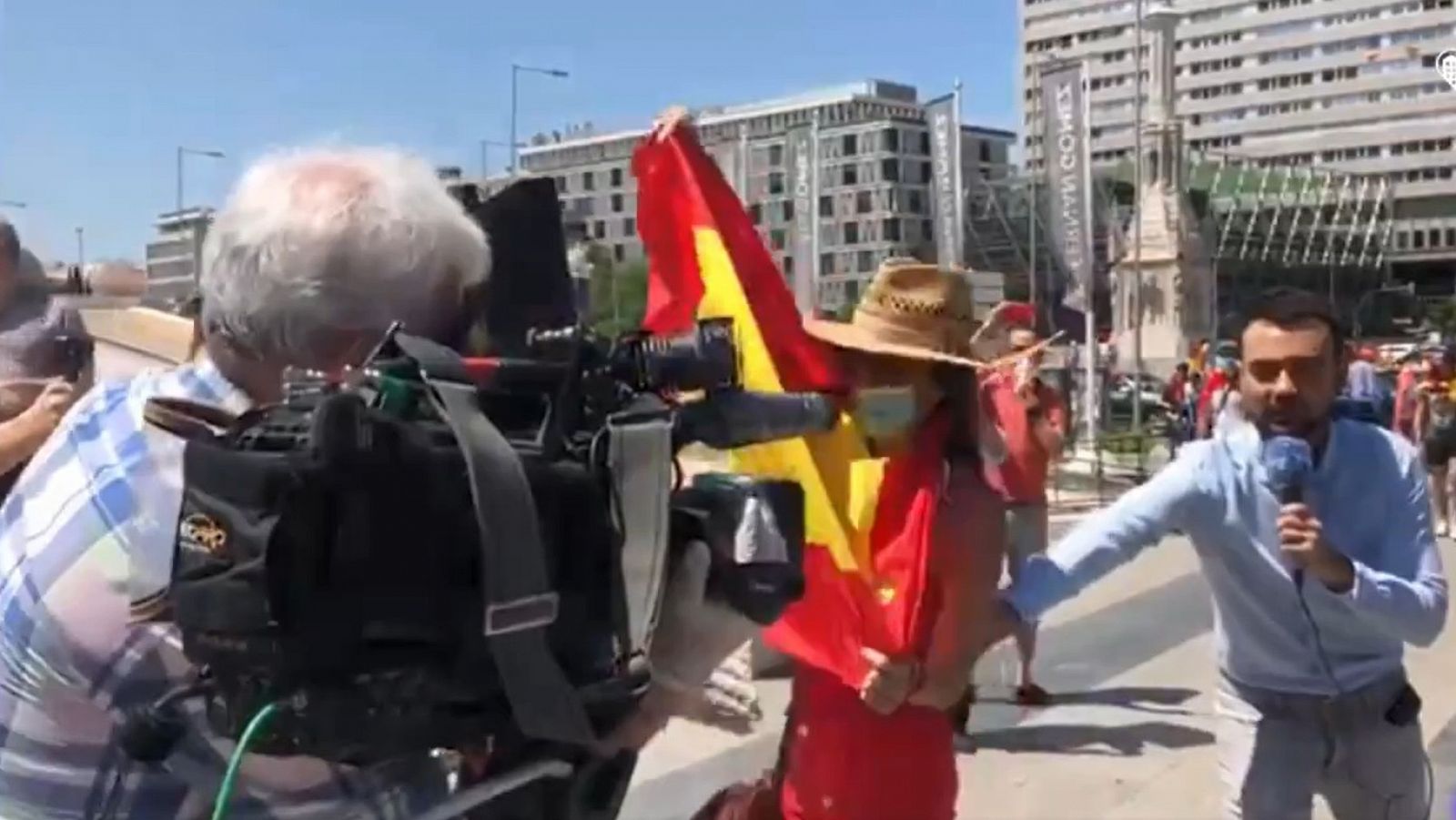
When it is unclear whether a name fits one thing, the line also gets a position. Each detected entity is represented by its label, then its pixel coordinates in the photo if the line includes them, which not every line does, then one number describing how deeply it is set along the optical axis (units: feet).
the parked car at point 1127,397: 130.10
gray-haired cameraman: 5.41
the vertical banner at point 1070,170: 87.97
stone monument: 208.95
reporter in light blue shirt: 10.96
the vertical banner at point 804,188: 74.49
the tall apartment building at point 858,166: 320.70
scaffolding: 303.07
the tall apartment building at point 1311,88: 354.54
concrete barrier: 10.12
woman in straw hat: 10.23
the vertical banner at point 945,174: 83.10
